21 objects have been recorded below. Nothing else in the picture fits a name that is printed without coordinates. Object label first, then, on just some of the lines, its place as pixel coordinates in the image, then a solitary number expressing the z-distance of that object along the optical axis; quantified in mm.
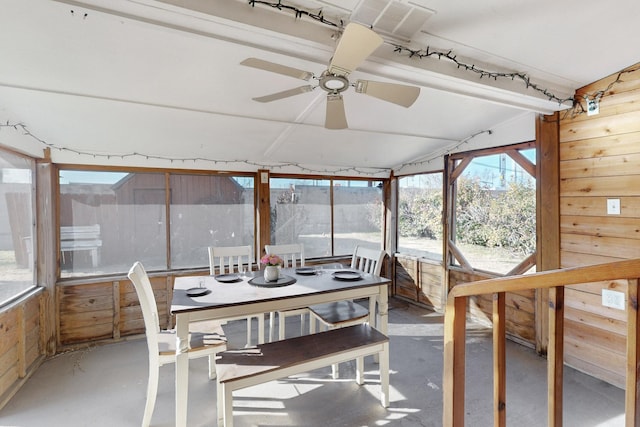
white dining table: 2041
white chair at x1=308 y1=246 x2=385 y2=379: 2762
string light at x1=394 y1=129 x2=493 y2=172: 3806
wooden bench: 1926
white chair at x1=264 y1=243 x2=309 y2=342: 3074
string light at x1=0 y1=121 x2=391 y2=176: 2881
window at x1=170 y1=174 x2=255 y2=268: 3854
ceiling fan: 1386
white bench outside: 3355
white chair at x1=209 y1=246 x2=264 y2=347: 3314
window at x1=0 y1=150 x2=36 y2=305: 2527
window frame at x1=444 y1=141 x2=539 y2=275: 3541
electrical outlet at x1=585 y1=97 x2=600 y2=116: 2701
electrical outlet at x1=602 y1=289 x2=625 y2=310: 2495
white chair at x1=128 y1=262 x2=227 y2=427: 2047
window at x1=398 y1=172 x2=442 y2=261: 4484
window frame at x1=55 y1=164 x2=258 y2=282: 3312
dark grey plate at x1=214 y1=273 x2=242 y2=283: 2736
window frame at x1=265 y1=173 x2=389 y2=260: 4508
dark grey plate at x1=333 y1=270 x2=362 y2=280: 2799
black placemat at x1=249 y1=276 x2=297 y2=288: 2568
